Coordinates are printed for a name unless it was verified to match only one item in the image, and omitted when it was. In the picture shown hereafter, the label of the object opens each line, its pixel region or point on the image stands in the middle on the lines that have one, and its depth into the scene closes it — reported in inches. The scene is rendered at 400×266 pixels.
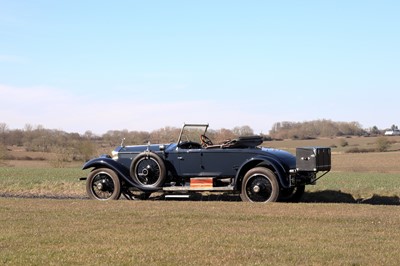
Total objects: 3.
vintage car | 514.0
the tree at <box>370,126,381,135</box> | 3244.3
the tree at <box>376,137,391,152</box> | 2534.4
